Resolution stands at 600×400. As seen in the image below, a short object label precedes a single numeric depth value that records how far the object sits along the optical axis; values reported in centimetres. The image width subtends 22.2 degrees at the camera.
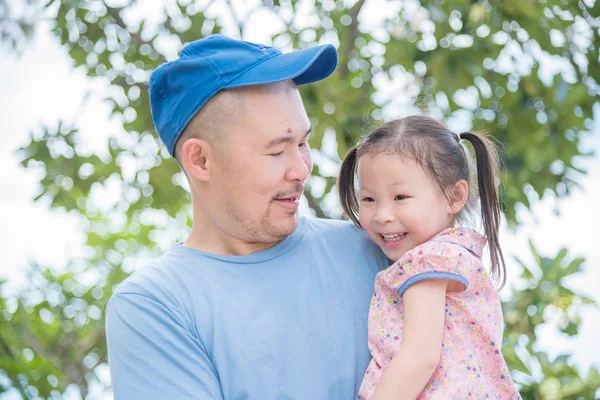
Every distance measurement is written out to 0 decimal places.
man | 171
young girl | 168
